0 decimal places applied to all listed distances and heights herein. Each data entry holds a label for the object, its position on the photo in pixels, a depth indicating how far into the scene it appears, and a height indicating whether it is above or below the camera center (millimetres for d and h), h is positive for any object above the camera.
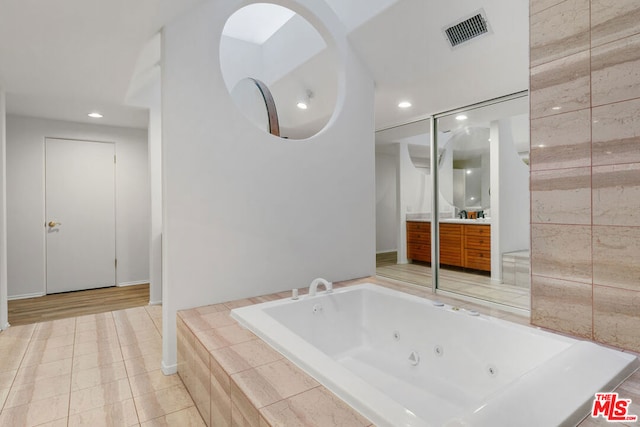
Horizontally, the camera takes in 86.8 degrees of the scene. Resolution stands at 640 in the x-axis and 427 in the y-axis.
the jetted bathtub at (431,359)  1025 -621
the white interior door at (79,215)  4109 -5
